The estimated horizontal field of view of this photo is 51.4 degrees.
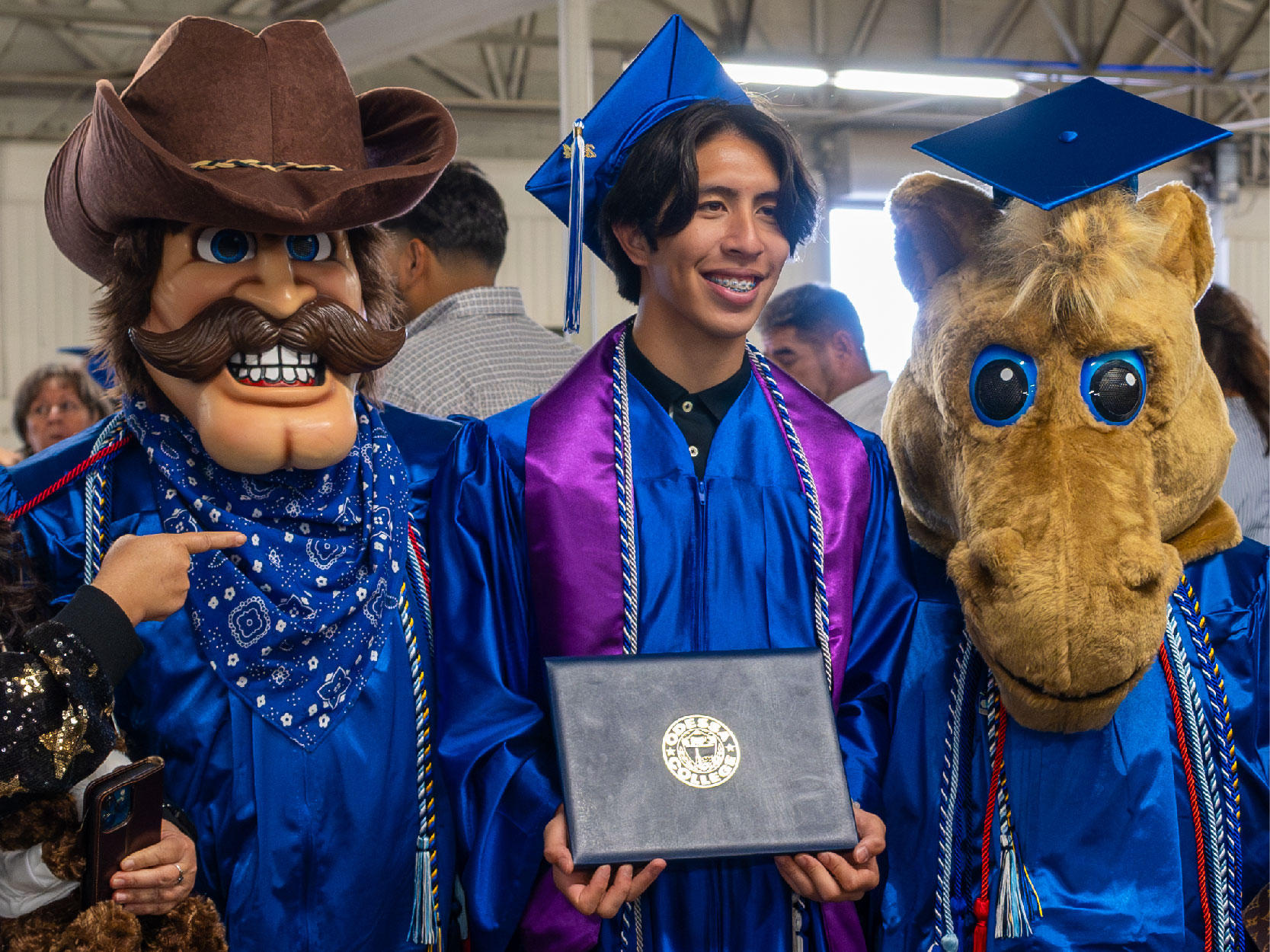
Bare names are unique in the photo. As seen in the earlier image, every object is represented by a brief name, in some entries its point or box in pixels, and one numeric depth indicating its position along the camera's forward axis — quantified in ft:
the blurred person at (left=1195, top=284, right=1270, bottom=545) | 10.36
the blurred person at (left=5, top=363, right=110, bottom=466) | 17.51
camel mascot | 5.20
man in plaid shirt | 9.62
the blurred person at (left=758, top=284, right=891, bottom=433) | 15.31
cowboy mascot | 5.71
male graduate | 5.74
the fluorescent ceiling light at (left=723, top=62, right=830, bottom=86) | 28.71
